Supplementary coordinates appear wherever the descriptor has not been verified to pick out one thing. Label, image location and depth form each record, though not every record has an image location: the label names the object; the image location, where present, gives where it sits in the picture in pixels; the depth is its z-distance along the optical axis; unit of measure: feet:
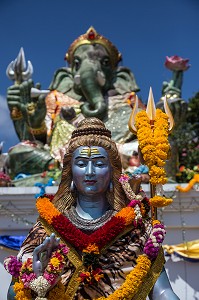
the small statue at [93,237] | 7.38
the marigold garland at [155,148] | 8.23
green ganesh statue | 24.07
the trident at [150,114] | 8.98
